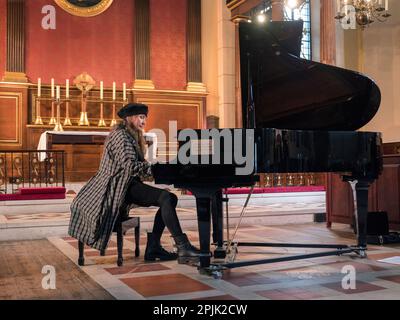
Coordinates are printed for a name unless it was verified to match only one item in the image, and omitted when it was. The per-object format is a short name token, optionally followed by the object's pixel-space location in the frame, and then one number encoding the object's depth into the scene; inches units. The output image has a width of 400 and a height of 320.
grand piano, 117.3
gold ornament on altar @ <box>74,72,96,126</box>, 399.1
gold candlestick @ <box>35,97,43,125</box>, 387.5
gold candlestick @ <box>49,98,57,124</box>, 383.5
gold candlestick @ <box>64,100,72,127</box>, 383.6
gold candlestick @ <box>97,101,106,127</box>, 401.1
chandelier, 312.7
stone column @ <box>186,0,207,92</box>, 460.8
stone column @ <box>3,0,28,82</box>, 400.8
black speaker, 179.5
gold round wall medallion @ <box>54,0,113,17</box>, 422.3
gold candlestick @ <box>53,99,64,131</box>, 358.6
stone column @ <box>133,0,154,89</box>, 439.8
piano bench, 135.8
